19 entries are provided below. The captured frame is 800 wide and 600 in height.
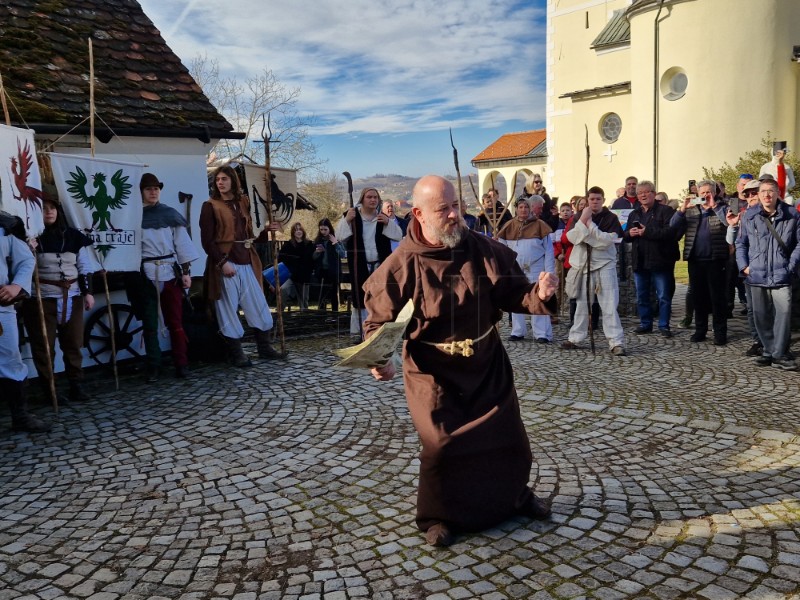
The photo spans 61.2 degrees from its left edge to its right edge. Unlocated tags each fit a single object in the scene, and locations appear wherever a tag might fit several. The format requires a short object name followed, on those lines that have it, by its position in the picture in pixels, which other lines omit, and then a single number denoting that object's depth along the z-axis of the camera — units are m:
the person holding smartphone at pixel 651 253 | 9.68
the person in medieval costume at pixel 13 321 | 5.98
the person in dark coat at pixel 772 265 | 7.64
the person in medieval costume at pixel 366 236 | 9.44
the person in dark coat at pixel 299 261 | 13.37
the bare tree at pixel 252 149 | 29.55
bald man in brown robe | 3.90
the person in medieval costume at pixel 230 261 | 8.48
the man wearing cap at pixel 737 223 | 8.17
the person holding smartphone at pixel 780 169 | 9.55
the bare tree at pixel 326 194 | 27.84
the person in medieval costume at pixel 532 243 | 9.49
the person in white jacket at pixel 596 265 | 8.80
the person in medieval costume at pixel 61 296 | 6.87
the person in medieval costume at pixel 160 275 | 8.09
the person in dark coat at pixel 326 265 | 12.23
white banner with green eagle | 7.54
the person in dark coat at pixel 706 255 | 9.13
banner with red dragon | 6.39
